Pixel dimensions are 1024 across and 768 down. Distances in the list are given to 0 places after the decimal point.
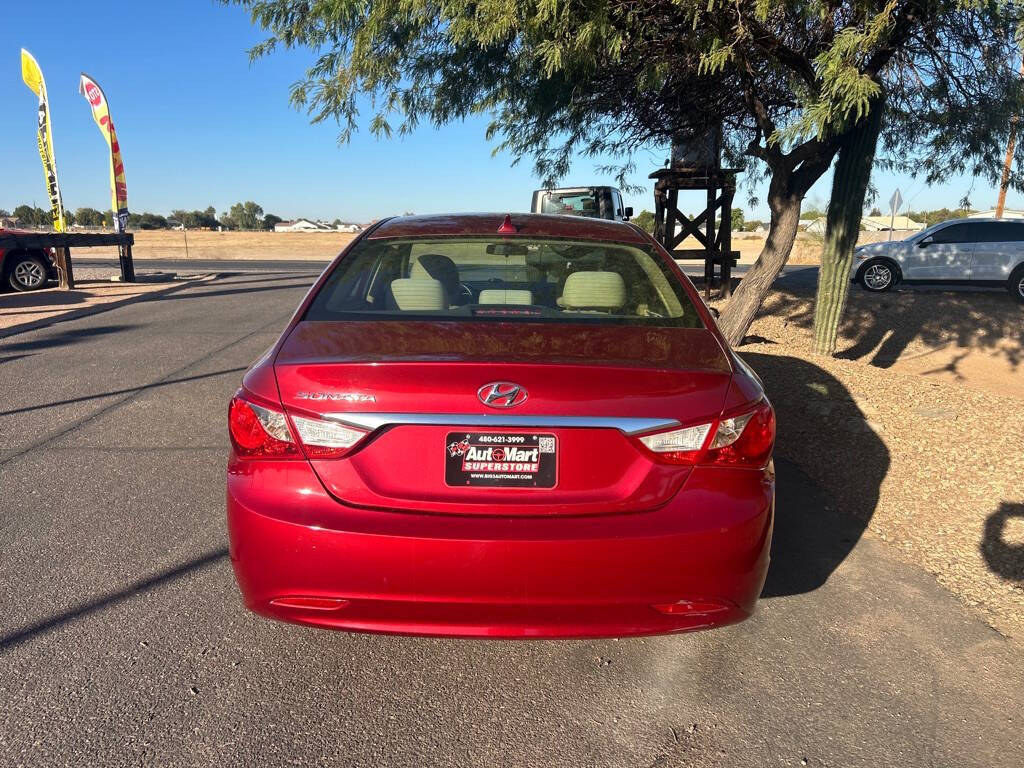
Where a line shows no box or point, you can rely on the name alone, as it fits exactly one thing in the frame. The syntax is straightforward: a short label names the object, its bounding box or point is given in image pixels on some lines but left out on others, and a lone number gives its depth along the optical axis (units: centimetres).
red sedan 244
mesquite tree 593
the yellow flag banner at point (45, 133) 1780
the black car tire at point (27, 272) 1655
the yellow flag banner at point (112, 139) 1852
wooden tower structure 1208
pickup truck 1588
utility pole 767
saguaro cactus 740
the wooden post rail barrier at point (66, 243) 1611
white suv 1549
